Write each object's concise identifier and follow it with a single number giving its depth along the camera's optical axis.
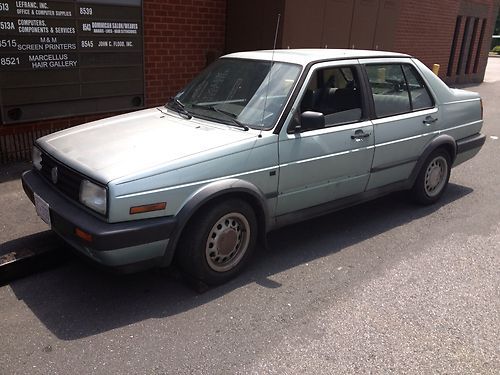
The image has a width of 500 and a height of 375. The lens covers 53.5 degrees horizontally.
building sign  5.83
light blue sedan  3.24
